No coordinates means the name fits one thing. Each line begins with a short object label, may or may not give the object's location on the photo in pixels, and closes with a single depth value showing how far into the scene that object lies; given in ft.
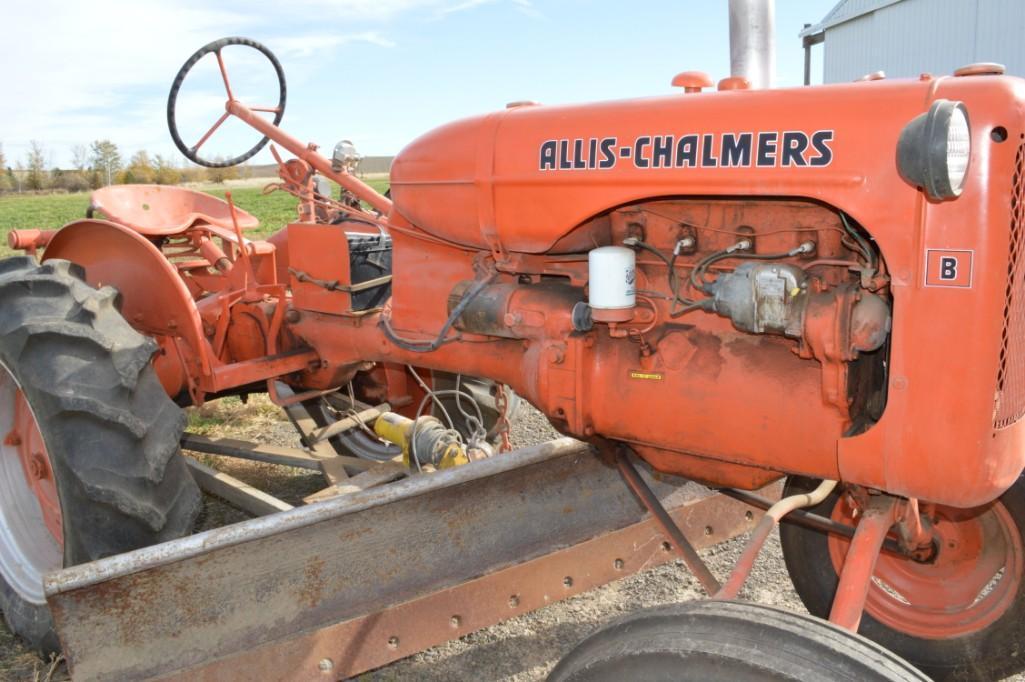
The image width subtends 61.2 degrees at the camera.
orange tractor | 5.37
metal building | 55.31
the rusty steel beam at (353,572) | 6.47
